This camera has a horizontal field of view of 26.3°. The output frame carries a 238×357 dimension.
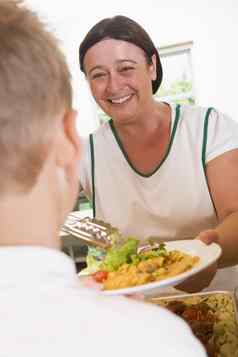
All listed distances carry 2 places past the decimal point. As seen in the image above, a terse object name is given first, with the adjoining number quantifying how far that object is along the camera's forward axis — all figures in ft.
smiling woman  4.75
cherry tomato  3.92
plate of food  3.47
